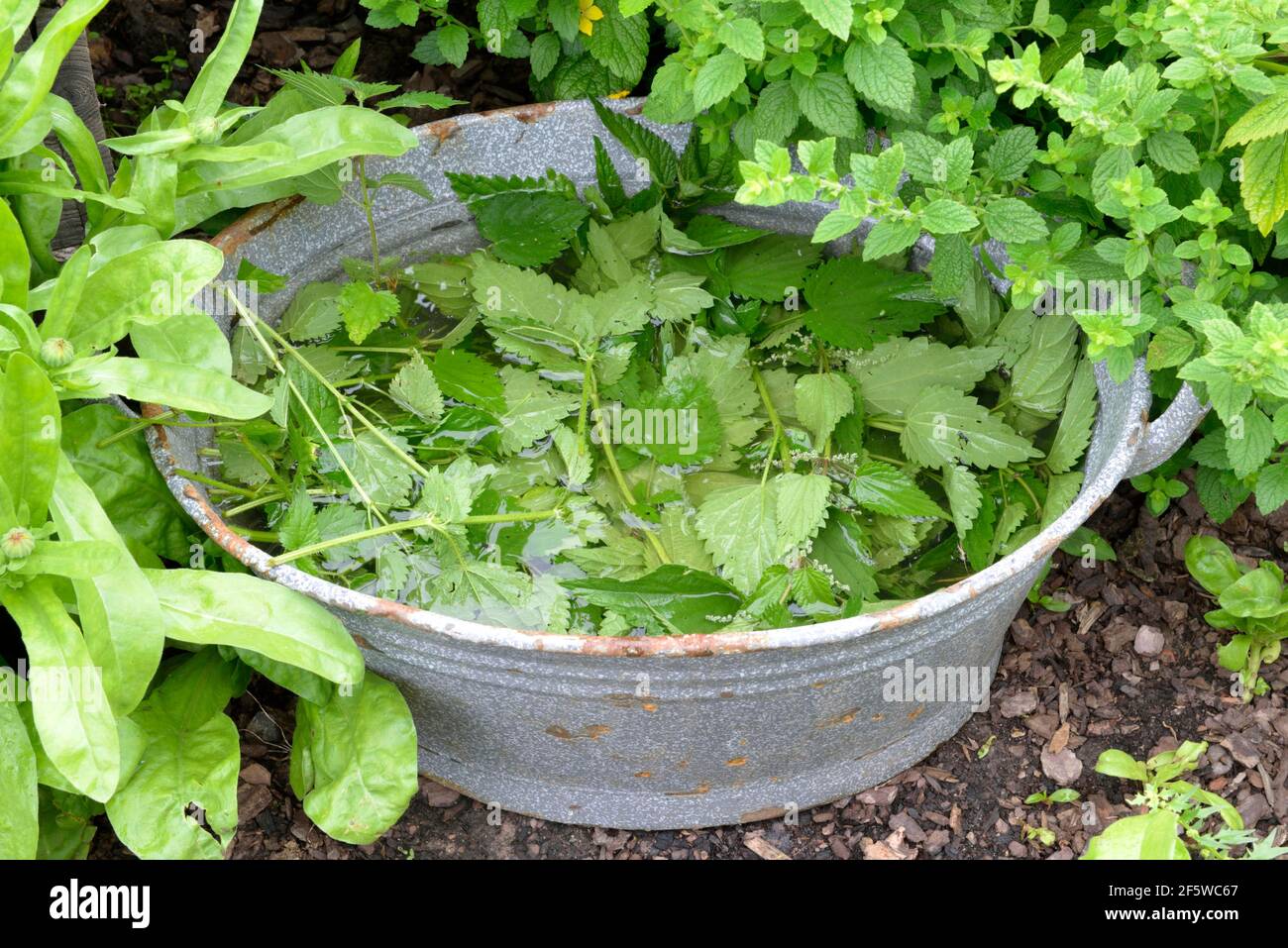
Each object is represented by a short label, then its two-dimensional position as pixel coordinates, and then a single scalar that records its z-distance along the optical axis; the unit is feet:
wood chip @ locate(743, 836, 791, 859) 5.95
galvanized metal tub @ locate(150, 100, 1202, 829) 4.69
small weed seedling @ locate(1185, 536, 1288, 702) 6.29
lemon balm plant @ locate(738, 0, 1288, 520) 4.62
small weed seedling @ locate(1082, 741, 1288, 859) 5.02
